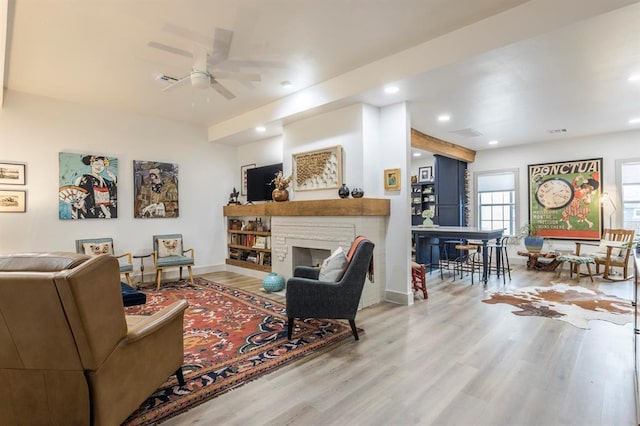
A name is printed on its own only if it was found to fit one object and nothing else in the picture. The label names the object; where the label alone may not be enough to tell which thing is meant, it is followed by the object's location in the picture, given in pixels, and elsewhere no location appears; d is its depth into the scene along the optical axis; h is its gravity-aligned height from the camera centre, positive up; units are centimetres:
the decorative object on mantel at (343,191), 435 +29
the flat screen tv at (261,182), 606 +63
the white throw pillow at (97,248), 495 -50
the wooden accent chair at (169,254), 529 -69
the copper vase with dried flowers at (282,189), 527 +41
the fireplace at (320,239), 421 -39
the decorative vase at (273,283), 483 -106
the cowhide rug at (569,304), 365 -123
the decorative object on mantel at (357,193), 425 +26
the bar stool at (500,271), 563 -108
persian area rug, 213 -121
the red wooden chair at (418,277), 455 -95
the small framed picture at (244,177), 686 +81
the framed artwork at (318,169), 461 +67
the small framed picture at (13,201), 456 +23
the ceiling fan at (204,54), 315 +178
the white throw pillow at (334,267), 307 -54
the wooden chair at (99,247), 488 -49
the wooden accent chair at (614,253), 558 -79
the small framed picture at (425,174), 857 +103
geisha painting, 503 +49
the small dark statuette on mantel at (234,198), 679 +35
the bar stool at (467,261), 618 -110
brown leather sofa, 139 -60
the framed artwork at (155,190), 572 +48
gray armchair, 293 -74
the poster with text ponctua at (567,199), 644 +22
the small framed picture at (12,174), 457 +64
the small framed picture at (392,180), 429 +44
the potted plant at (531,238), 676 -60
